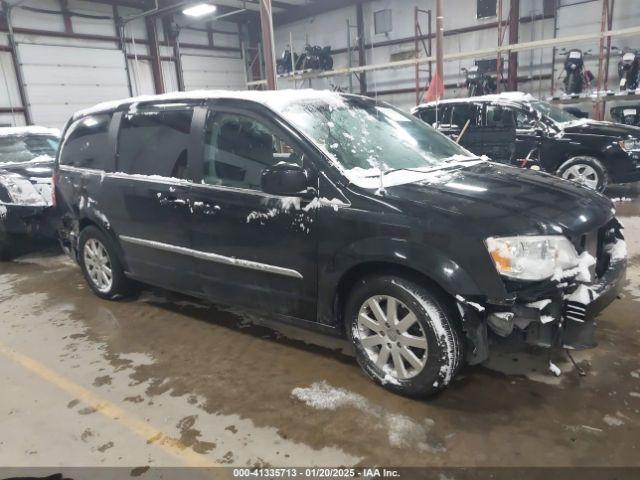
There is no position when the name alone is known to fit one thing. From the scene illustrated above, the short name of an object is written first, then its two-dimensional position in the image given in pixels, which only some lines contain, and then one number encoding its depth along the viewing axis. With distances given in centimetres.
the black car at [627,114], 1027
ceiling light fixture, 1294
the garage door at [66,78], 1244
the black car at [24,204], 528
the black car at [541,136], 700
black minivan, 219
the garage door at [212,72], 1647
